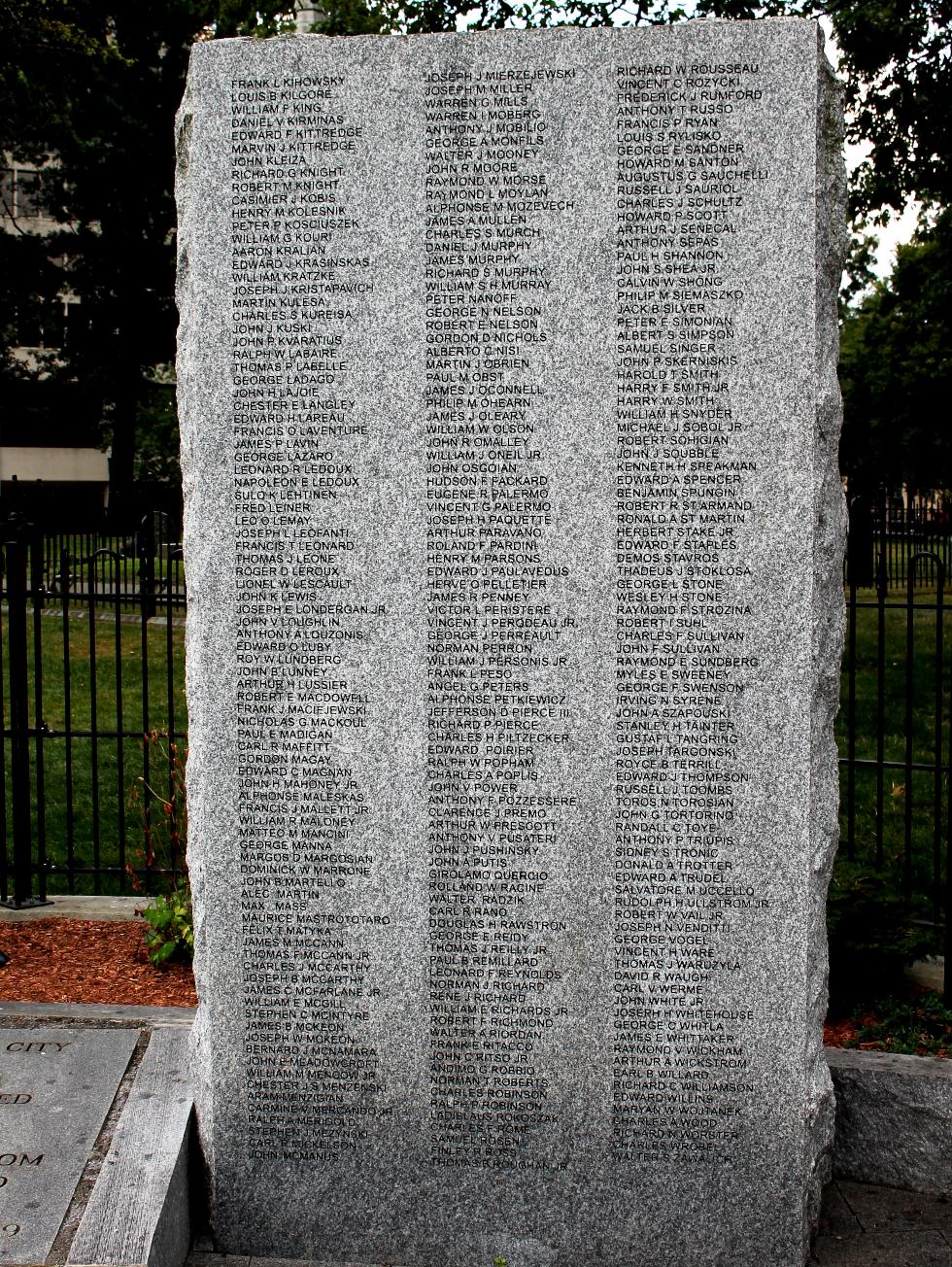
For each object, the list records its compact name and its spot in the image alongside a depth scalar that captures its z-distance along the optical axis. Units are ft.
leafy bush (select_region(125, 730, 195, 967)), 19.63
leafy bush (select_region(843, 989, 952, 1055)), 16.31
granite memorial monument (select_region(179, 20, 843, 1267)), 12.54
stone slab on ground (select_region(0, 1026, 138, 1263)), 11.39
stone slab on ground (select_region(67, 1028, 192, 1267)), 11.27
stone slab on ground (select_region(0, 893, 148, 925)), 21.58
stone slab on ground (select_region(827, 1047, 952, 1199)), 14.49
